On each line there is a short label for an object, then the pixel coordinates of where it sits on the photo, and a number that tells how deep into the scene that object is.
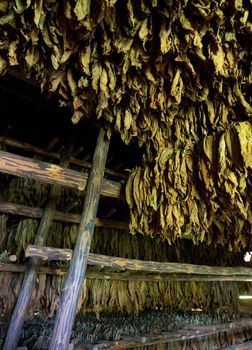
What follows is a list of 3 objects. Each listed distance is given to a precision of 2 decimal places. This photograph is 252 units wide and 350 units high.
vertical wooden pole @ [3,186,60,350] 2.89
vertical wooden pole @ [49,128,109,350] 2.11
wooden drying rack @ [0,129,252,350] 2.16
